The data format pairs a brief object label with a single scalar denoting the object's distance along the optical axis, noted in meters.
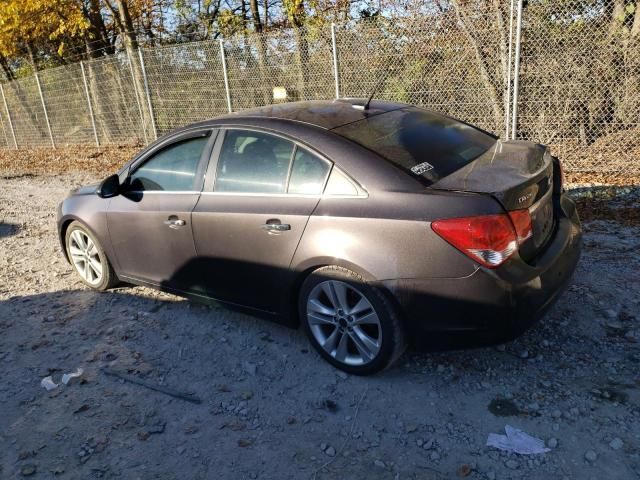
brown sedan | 2.80
